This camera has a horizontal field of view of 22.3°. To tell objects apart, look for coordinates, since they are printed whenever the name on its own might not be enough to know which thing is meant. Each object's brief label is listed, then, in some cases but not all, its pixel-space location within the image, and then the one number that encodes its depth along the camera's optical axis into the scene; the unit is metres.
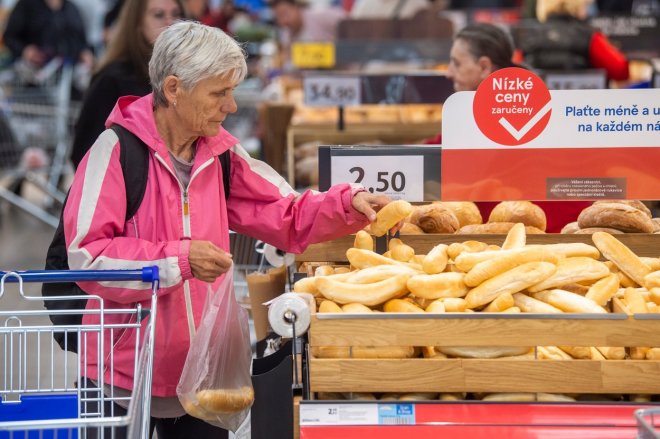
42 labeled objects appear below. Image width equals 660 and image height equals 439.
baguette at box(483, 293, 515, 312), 3.85
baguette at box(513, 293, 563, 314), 3.85
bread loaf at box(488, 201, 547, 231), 5.31
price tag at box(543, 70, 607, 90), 11.47
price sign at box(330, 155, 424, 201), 5.03
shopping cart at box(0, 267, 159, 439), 3.90
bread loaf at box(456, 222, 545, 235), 5.13
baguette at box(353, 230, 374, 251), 4.60
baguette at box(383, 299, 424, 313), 3.93
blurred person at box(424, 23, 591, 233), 7.21
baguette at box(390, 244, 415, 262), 4.46
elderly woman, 4.27
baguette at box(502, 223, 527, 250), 4.37
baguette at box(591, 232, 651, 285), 4.25
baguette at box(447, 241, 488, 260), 4.33
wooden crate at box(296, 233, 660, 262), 4.90
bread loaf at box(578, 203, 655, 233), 5.05
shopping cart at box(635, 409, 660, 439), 2.97
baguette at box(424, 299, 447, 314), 3.85
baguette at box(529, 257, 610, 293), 4.03
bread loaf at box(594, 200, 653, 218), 5.26
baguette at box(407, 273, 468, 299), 3.96
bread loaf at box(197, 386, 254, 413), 4.29
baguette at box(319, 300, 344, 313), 3.92
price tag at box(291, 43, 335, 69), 14.24
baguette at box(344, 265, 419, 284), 4.09
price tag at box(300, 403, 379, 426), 3.66
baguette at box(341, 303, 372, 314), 3.87
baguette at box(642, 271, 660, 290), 4.15
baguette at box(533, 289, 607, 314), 3.85
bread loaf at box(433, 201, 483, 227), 5.49
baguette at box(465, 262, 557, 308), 3.91
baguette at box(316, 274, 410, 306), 3.98
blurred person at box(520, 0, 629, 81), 12.09
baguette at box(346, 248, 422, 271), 4.30
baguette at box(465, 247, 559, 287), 4.00
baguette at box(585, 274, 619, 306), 4.00
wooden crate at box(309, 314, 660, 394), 3.70
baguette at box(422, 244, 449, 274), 4.13
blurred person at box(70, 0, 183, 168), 7.05
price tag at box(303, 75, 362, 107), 10.63
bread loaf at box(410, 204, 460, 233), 5.22
